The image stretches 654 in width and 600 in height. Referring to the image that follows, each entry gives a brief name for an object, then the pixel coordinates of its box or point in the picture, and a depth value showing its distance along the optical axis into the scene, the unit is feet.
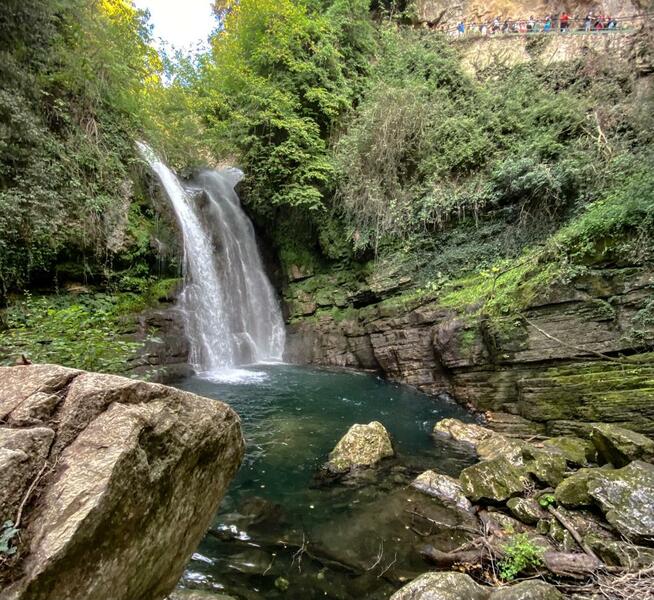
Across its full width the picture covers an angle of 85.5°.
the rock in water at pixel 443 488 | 13.71
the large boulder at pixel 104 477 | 4.38
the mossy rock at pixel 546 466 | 13.88
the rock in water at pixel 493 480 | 13.50
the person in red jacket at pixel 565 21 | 51.67
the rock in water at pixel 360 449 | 16.71
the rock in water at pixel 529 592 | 7.78
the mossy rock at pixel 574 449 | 15.80
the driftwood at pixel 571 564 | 9.53
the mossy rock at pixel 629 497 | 10.55
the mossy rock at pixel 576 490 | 12.25
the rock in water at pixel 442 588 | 8.14
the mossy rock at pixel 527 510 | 12.23
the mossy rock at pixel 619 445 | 13.55
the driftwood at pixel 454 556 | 10.73
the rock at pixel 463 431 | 20.20
